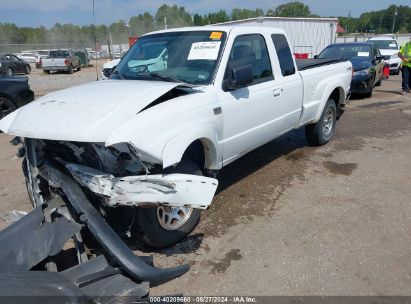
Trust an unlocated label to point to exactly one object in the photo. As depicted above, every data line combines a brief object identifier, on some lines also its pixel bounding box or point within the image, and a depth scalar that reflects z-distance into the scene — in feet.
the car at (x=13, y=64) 80.01
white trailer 87.15
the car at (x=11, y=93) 28.96
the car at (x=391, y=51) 58.80
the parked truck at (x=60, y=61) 88.63
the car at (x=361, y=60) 36.68
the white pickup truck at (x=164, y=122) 9.68
